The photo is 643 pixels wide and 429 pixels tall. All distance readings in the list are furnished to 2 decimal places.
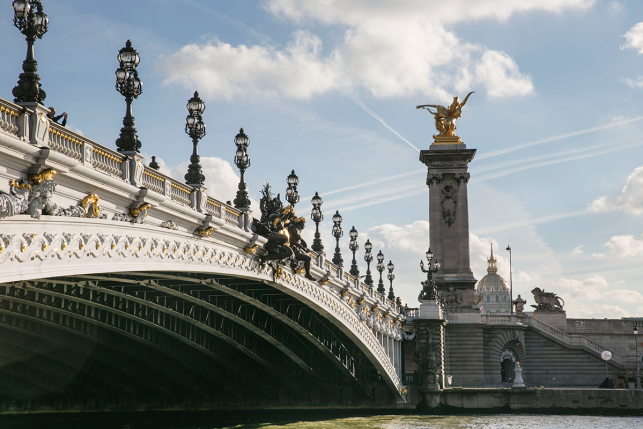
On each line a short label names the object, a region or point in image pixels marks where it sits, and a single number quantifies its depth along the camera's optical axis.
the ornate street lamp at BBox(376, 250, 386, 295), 66.46
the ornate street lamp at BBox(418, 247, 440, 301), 69.56
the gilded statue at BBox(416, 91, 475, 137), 96.75
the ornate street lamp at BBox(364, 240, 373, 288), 60.25
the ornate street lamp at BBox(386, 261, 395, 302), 74.63
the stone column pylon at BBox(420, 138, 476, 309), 90.12
